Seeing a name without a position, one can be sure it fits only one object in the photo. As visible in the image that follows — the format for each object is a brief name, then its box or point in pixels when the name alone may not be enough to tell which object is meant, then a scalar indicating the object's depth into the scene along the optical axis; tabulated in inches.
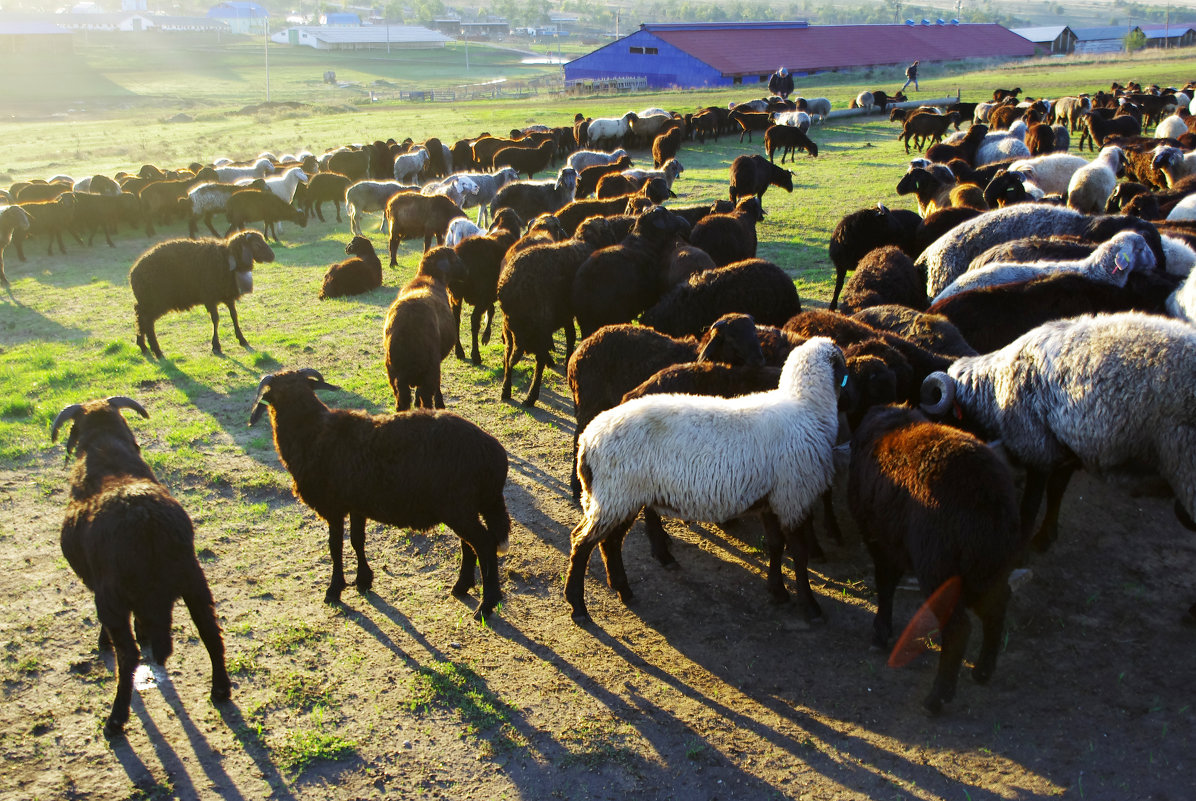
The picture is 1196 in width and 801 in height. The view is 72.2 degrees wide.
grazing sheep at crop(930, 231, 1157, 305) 283.6
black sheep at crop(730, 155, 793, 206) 670.5
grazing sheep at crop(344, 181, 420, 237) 743.7
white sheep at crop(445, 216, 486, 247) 494.6
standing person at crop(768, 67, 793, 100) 1572.3
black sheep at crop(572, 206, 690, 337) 344.5
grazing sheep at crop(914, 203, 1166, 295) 358.0
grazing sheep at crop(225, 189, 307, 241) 735.1
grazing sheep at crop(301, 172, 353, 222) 814.5
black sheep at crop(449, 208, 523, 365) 399.2
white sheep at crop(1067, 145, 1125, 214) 478.3
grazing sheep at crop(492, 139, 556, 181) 960.9
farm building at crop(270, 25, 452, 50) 4028.1
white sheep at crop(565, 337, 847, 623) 193.9
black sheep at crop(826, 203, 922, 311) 414.6
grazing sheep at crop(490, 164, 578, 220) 619.2
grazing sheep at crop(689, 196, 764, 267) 409.7
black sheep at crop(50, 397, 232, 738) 170.9
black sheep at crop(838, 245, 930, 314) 329.7
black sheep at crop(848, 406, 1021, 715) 163.3
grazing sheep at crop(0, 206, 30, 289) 626.8
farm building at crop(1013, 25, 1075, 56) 2827.3
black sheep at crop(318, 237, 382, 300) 528.4
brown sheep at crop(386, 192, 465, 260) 610.5
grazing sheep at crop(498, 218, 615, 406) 344.2
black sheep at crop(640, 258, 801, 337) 316.5
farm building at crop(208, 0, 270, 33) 5374.0
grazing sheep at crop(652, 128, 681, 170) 958.4
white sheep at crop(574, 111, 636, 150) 1178.0
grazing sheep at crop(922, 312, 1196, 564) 189.8
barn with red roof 2064.5
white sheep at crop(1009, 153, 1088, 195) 560.7
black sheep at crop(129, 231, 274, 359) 420.5
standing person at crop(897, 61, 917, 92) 1716.3
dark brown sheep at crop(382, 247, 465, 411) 303.0
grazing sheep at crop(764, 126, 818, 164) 1011.9
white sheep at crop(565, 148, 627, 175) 870.6
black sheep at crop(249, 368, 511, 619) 206.8
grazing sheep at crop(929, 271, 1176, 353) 277.4
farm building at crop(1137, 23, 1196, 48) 2775.6
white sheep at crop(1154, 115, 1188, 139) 819.4
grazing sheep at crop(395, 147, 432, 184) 917.2
